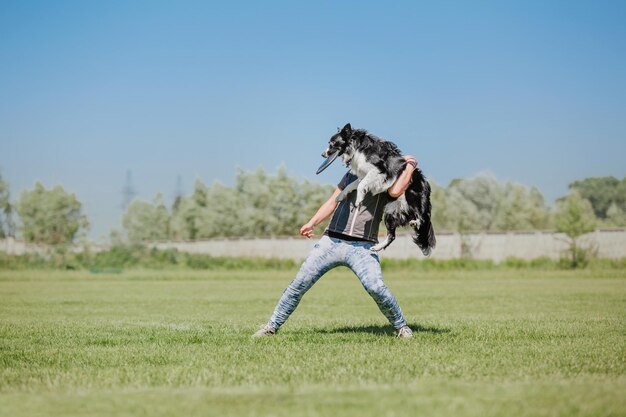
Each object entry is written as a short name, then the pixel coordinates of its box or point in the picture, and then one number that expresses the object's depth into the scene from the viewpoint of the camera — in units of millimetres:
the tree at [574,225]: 45650
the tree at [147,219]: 98688
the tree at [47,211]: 83562
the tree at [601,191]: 125925
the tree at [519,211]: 82688
